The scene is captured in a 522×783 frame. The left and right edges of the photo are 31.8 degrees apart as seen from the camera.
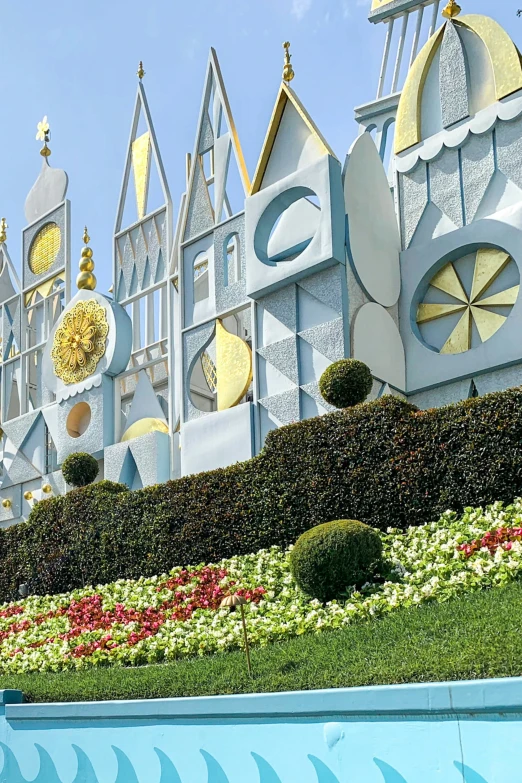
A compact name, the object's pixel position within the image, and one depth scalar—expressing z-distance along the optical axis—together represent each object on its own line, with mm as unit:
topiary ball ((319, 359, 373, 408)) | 12648
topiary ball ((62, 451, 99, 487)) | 16875
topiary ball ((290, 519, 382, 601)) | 9172
